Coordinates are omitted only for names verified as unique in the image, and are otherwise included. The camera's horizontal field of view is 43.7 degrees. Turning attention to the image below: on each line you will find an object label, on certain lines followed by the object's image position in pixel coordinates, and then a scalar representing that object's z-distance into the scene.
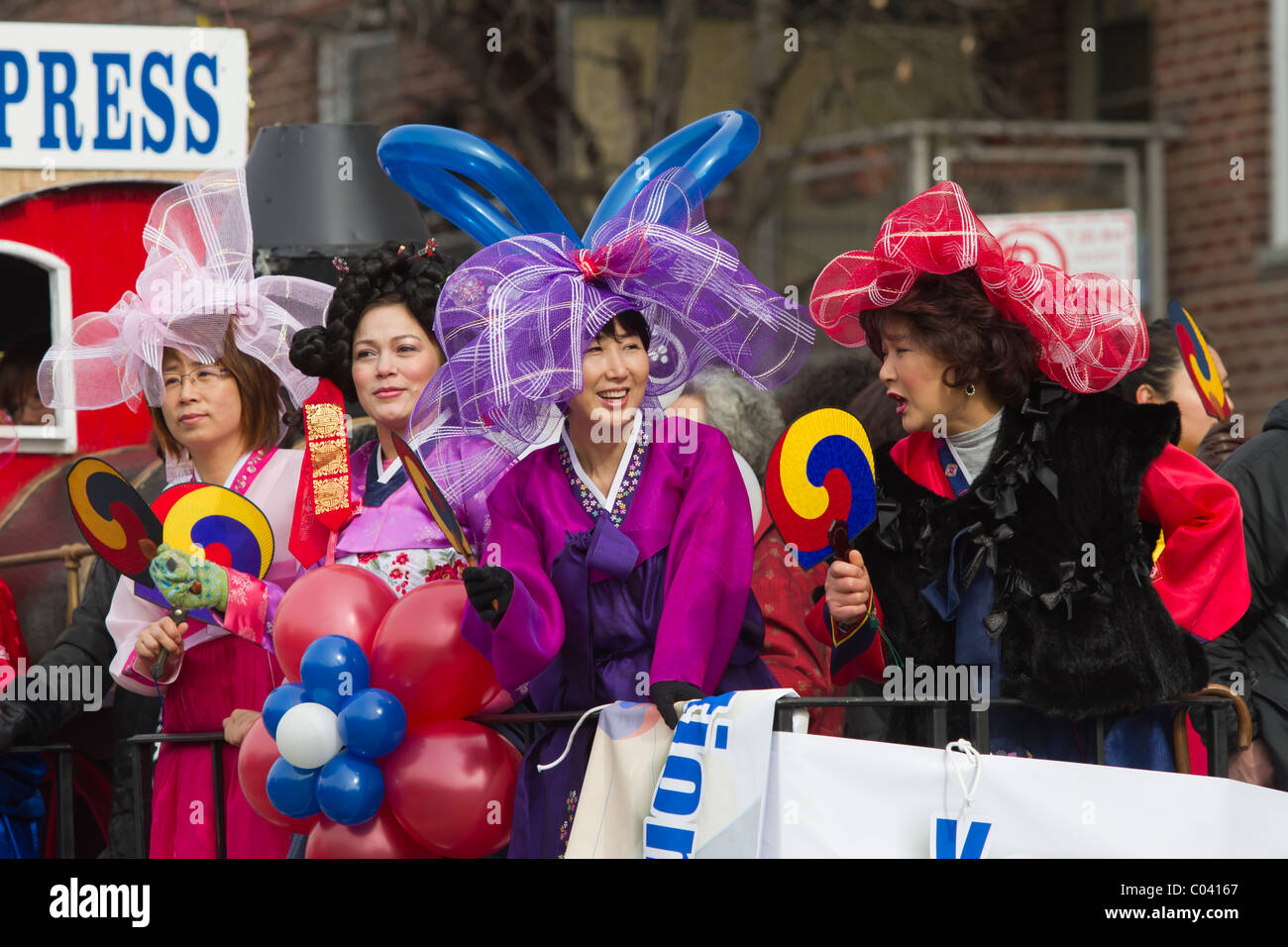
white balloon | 3.34
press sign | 5.51
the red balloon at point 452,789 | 3.38
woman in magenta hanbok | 3.42
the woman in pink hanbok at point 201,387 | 4.05
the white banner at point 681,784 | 3.12
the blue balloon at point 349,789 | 3.34
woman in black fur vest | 3.36
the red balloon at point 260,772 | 3.55
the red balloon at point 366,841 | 3.41
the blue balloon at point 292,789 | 3.40
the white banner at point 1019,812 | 3.05
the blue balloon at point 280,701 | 3.44
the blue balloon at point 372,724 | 3.34
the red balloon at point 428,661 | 3.45
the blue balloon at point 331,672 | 3.41
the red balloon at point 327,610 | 3.52
